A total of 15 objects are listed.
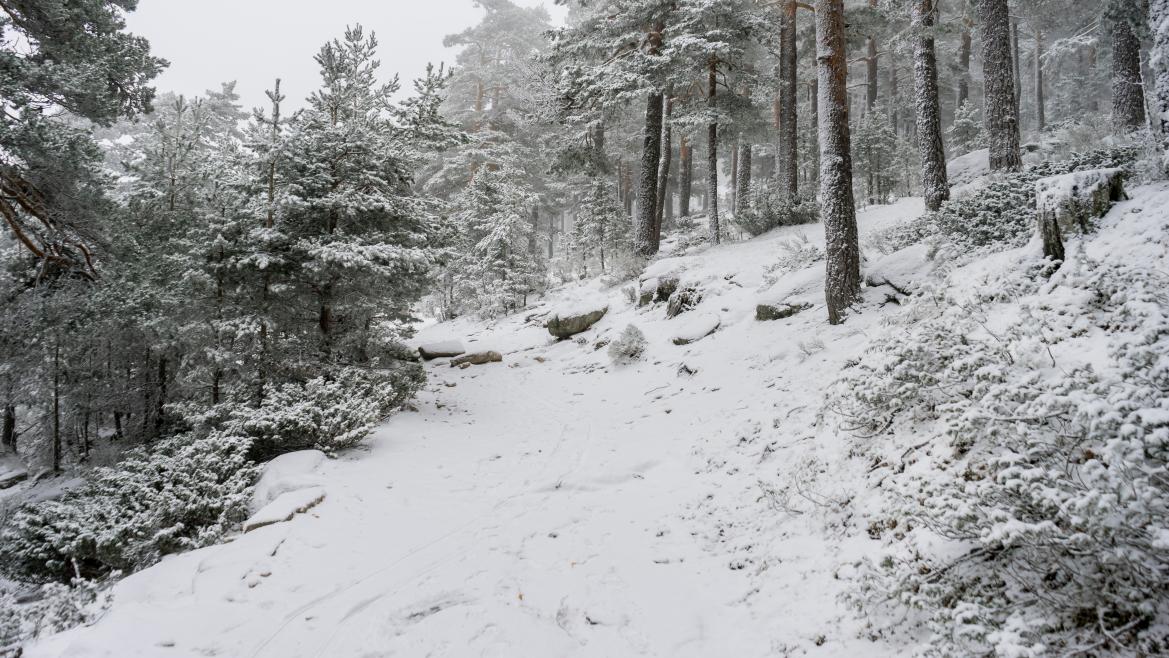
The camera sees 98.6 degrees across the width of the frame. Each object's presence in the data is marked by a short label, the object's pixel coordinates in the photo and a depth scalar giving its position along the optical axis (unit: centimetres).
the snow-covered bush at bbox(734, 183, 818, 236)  1614
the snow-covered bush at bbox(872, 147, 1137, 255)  657
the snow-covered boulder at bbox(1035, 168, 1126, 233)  457
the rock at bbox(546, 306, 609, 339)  1473
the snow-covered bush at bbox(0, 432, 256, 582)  536
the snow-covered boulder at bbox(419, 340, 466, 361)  1483
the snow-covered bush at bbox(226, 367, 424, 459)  735
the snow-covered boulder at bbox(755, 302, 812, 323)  905
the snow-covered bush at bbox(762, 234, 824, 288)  1069
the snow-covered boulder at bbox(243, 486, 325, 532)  541
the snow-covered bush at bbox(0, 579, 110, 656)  353
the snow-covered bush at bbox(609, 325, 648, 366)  1119
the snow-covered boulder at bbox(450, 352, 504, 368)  1391
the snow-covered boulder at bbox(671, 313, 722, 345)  1049
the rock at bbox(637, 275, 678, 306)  1348
